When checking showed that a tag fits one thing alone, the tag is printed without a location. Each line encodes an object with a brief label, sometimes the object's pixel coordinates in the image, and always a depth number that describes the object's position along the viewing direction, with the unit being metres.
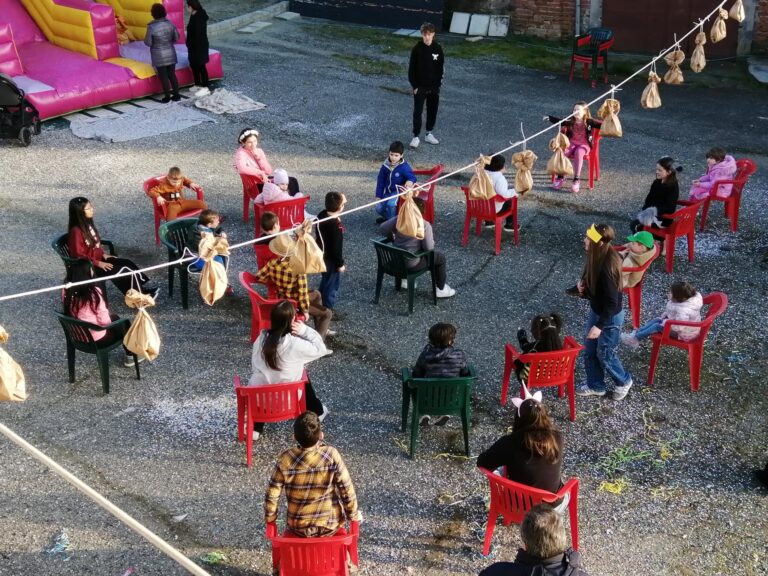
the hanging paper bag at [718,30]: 11.83
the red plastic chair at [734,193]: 10.64
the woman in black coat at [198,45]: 14.77
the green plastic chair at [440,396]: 7.04
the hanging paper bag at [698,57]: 11.92
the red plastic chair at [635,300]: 8.98
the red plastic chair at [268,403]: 6.99
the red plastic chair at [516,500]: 5.91
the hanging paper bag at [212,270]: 7.02
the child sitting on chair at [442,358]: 7.12
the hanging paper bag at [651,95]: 11.49
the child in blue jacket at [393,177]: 10.24
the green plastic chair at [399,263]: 9.05
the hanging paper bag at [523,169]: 9.53
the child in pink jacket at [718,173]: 10.70
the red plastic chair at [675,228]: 9.90
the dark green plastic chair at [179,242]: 9.33
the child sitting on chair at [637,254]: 8.54
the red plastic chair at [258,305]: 8.34
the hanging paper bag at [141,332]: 6.91
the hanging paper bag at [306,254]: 7.76
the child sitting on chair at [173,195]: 10.23
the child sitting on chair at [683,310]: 8.05
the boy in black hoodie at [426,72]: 12.79
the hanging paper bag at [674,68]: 11.95
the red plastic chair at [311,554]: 5.45
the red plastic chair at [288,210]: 10.13
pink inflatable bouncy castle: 14.41
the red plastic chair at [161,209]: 10.28
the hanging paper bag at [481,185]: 9.32
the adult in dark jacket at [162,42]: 14.56
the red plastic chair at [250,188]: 10.81
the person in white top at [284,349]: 6.91
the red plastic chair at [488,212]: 10.30
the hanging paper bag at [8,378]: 5.68
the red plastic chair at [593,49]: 15.90
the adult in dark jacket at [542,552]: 4.60
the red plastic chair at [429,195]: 10.74
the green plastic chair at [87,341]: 7.80
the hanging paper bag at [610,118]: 11.20
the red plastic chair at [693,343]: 8.02
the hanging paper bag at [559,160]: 10.47
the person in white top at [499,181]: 10.27
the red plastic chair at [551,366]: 7.43
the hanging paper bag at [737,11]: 12.22
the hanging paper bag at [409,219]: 8.73
